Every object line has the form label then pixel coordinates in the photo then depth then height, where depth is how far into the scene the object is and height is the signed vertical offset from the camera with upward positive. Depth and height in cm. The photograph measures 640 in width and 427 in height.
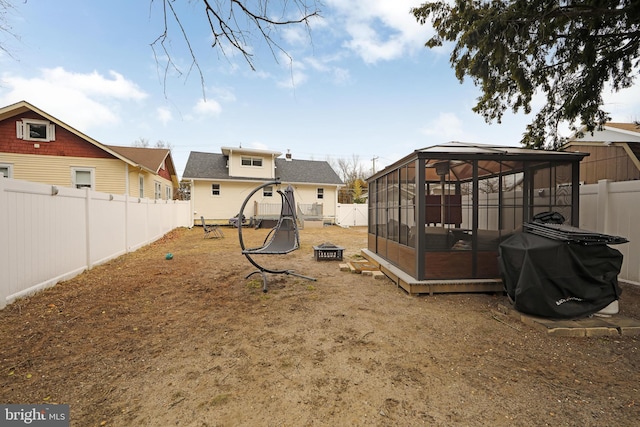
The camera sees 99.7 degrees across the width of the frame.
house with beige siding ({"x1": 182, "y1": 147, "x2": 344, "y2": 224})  1725 +153
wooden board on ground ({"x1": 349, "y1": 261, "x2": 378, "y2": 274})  604 -135
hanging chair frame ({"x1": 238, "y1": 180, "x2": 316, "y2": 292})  485 -62
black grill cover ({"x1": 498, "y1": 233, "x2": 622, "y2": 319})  317 -83
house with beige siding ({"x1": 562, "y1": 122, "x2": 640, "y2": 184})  933 +186
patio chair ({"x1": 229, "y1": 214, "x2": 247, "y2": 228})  1635 -82
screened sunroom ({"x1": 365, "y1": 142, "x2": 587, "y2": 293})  437 +6
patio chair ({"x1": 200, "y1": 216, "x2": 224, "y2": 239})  1174 -116
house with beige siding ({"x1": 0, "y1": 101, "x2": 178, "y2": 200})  1080 +218
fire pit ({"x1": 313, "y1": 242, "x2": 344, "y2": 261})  741 -125
